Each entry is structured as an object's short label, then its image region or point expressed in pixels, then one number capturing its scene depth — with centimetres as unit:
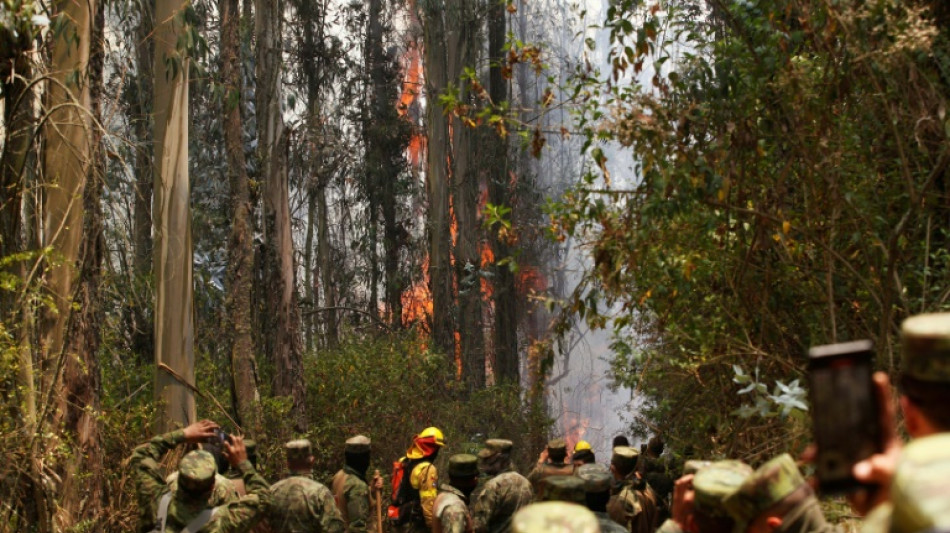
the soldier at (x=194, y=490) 542
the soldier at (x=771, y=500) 332
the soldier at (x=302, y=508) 630
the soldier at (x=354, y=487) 761
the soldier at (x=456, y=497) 630
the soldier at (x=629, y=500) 777
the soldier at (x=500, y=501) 628
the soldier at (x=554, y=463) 841
